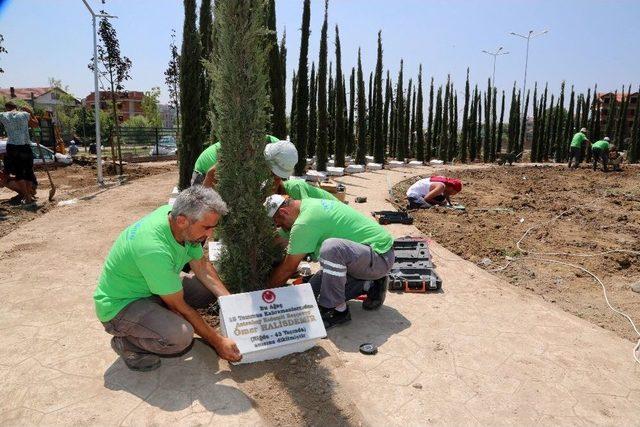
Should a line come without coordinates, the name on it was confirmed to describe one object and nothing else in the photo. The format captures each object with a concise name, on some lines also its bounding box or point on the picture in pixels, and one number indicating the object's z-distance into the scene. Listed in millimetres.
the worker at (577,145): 20812
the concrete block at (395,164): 22112
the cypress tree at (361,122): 20047
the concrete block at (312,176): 13380
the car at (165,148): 24041
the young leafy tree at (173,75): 19359
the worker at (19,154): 8609
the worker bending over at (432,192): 9430
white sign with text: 3148
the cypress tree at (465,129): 29172
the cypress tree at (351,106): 22509
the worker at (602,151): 19859
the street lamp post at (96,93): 11438
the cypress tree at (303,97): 14964
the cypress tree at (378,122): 21016
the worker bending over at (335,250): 3674
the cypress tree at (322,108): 16266
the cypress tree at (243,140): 3486
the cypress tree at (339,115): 17844
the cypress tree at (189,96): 9680
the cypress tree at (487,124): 30094
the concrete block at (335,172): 16797
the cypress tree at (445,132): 27438
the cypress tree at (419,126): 26422
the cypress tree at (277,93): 13530
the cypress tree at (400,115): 24739
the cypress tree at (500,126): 31022
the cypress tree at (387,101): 23891
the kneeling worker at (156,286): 2875
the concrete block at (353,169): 17594
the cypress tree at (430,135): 27320
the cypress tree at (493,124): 30828
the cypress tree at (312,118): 18750
